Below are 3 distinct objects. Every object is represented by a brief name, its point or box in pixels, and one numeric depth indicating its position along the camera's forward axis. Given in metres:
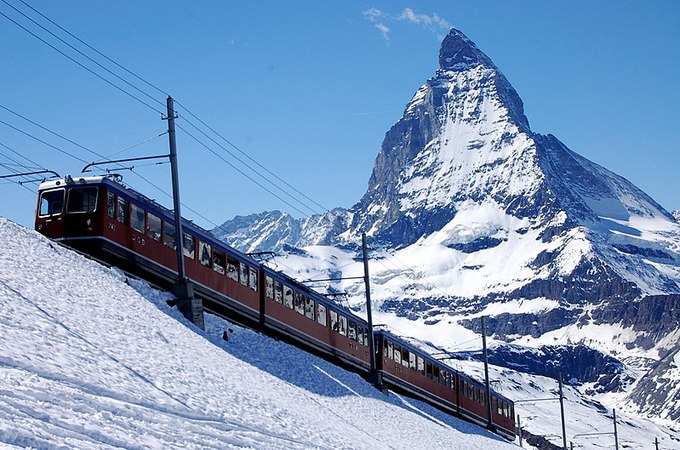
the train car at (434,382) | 59.56
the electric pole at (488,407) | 78.00
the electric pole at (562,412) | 81.16
